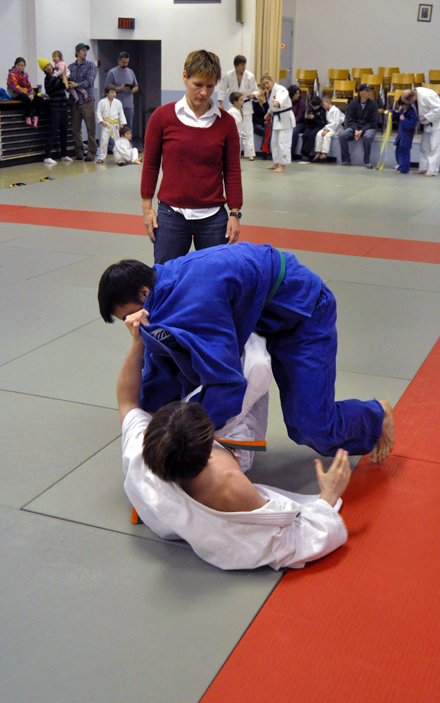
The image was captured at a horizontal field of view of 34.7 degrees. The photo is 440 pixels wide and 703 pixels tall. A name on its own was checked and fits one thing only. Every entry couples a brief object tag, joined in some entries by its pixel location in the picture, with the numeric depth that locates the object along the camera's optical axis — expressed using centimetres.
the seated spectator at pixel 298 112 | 1414
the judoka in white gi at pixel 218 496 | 207
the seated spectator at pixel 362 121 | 1370
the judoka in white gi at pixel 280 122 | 1266
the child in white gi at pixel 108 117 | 1357
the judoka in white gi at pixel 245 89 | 1362
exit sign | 1582
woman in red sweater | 381
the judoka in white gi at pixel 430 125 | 1244
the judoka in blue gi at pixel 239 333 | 231
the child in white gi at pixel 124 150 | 1332
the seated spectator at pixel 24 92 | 1262
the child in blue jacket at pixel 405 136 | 1237
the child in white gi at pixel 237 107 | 1332
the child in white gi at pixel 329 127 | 1398
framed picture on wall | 1664
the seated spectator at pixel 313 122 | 1410
